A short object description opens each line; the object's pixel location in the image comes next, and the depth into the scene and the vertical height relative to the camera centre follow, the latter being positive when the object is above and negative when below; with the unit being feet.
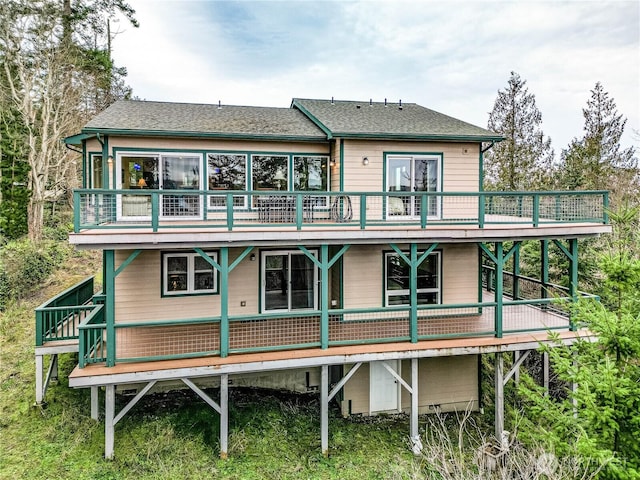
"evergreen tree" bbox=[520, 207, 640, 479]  20.46 -8.32
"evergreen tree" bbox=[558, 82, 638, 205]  76.23 +15.82
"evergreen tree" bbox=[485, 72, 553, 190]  81.05 +18.51
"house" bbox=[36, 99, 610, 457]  28.22 -2.24
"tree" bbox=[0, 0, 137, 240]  59.77 +24.97
